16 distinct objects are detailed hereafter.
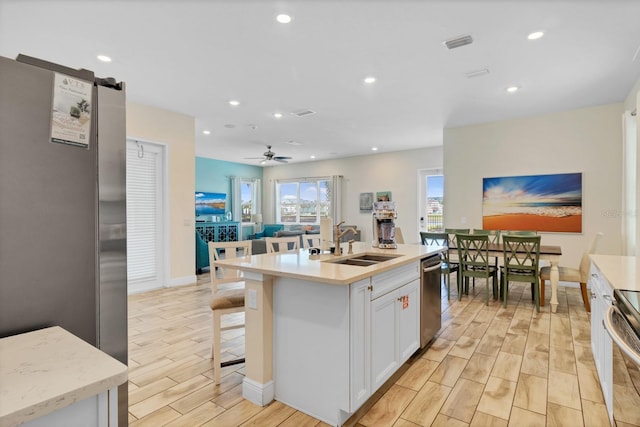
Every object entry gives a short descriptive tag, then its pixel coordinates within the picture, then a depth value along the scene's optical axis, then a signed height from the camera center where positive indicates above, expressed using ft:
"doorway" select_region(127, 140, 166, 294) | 15.92 +0.05
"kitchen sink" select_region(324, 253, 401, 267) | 8.56 -1.24
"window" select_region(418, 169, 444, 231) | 27.76 +1.06
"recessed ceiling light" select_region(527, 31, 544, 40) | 9.30 +5.09
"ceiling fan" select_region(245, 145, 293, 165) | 22.60 +4.02
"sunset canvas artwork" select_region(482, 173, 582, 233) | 16.94 +0.56
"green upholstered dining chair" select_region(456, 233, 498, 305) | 14.20 -1.94
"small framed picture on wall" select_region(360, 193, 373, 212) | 30.40 +1.11
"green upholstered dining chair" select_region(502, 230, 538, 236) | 16.72 -1.01
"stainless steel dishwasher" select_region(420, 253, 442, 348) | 9.18 -2.51
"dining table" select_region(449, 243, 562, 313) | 13.32 -1.92
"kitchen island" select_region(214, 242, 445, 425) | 6.15 -2.40
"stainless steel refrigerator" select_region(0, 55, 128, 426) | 2.77 +0.09
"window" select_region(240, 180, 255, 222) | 35.14 +1.64
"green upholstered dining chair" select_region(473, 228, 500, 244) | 17.22 -1.09
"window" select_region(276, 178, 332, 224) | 33.91 +1.49
